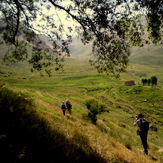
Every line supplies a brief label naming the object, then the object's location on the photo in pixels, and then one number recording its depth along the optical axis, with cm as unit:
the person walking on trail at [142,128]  850
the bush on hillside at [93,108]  1728
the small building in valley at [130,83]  10692
